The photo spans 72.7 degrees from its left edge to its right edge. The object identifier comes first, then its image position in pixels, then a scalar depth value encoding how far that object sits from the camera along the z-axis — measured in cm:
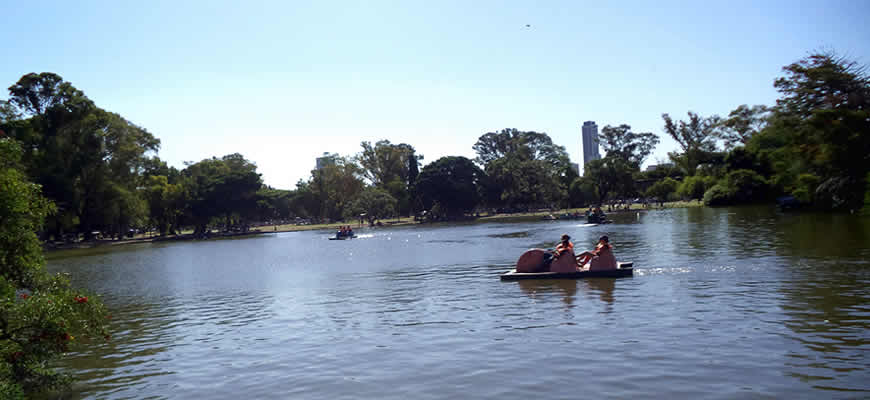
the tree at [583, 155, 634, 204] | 9619
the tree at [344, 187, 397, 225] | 10531
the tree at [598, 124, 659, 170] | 10288
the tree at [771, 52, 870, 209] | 3941
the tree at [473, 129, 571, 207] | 10281
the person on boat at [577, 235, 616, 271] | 1983
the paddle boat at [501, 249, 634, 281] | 1969
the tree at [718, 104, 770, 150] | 9544
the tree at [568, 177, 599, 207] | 10481
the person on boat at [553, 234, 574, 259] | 2034
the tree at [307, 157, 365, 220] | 11844
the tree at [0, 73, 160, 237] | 6812
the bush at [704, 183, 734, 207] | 7638
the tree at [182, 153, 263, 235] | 9775
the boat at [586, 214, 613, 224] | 5975
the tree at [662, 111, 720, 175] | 10050
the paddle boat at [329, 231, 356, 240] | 6556
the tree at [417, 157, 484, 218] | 10050
